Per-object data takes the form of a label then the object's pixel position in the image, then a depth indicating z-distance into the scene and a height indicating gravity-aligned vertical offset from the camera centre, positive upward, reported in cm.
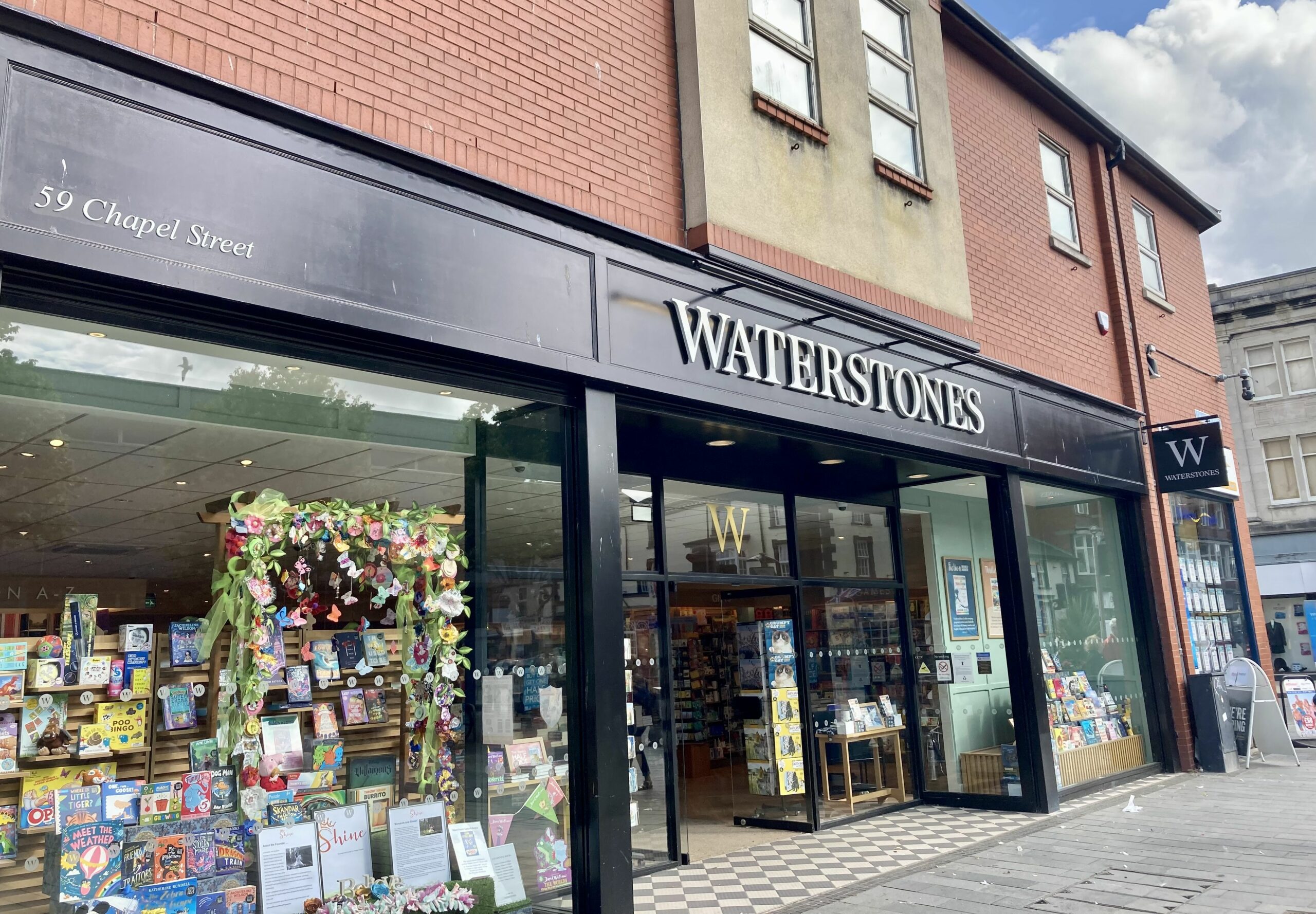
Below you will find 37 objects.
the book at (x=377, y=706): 466 -24
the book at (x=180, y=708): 397 -17
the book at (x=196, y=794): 393 -53
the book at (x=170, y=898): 371 -91
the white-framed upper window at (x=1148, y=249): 1238 +492
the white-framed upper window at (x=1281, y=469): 2634 +402
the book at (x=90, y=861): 356 -72
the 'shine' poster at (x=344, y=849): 420 -86
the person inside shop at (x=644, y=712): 700 -51
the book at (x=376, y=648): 468 +5
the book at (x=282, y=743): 423 -36
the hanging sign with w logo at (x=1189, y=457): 1035 +181
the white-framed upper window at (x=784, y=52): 686 +439
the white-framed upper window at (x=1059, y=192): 1085 +502
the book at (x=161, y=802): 382 -55
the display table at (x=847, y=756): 855 -110
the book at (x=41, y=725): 364 -19
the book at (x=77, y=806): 363 -52
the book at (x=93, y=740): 376 -27
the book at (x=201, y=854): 387 -77
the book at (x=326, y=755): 441 -44
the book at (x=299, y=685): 436 -11
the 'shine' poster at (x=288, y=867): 397 -88
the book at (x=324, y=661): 447 +0
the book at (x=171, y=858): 378 -77
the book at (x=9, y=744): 358 -25
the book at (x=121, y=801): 373 -52
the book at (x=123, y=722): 383 -21
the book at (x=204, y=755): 398 -37
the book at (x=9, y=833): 350 -59
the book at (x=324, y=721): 444 -28
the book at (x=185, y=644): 401 +11
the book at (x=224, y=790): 402 -53
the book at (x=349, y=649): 456 +5
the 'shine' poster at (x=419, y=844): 439 -89
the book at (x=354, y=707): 457 -23
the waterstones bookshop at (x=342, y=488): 356 +83
